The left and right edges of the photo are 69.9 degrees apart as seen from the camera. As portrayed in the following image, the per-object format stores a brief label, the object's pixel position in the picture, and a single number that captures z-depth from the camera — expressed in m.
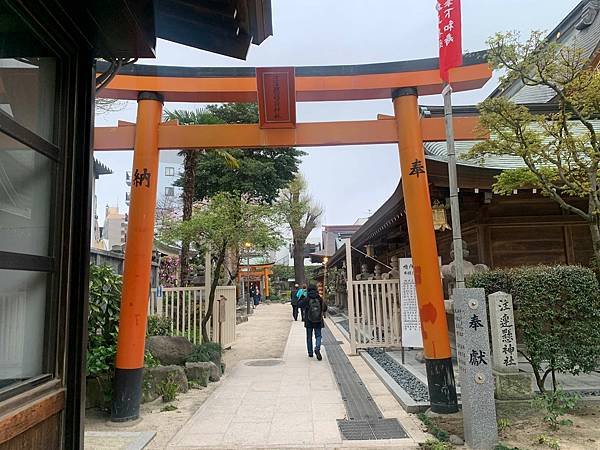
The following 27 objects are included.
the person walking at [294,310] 20.06
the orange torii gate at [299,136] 5.57
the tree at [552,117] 5.27
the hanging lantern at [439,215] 7.73
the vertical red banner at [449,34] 4.93
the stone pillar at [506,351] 5.30
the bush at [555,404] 4.59
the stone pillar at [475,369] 4.39
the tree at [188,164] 11.80
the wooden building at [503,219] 7.16
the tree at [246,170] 18.88
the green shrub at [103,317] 5.89
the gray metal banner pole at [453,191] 4.88
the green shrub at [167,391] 6.44
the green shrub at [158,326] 8.33
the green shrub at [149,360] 6.79
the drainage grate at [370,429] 4.74
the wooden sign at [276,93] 5.85
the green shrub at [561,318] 5.22
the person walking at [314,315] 9.82
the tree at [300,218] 31.53
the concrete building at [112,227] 40.07
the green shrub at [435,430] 4.59
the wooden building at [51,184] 2.02
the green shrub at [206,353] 8.01
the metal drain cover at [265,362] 9.59
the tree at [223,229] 9.18
